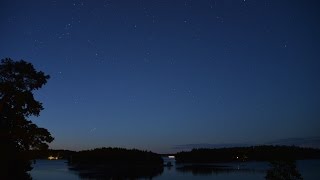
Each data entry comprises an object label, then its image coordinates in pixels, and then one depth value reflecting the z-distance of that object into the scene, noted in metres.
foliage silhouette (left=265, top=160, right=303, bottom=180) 24.53
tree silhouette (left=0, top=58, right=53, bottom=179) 16.06
